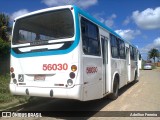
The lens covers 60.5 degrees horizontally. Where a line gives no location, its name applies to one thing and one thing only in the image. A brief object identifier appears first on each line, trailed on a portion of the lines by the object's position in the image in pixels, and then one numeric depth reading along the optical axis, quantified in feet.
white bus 12.33
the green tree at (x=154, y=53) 181.71
